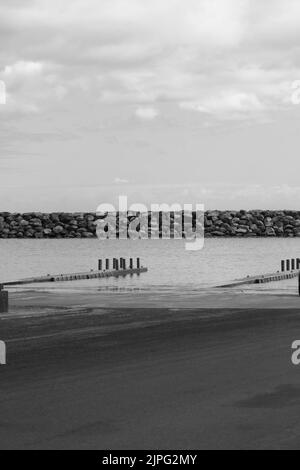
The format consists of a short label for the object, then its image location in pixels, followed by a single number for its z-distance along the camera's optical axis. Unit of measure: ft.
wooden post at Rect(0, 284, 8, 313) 79.93
